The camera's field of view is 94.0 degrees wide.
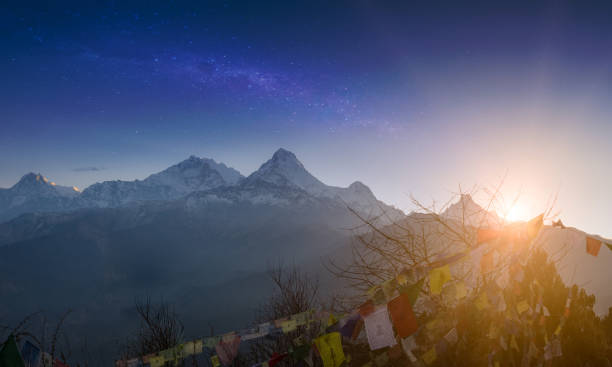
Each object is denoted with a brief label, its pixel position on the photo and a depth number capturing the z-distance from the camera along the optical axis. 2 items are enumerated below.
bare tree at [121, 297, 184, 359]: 13.56
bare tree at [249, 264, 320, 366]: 12.23
